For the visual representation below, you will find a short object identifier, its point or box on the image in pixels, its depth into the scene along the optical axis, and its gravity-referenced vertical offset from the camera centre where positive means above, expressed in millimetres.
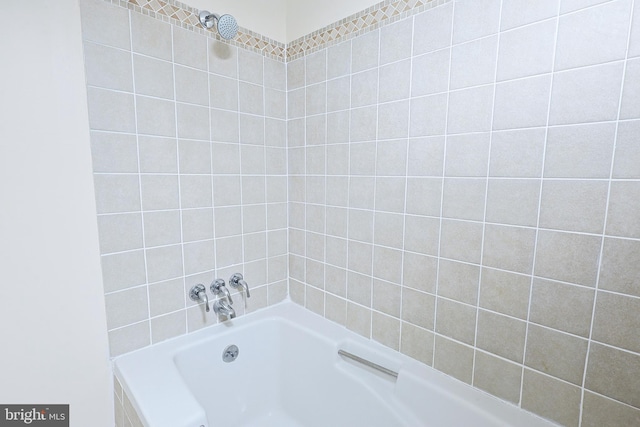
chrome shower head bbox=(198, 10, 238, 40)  1254 +637
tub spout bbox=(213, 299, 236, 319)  1469 -631
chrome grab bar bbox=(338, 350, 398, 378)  1220 -768
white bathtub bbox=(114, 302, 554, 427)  1018 -810
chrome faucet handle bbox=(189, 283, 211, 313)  1406 -535
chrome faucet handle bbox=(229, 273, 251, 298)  1535 -516
